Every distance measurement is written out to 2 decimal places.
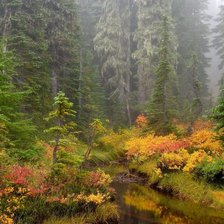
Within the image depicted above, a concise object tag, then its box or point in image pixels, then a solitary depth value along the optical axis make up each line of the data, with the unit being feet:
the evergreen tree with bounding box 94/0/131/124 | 142.82
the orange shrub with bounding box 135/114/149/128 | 120.68
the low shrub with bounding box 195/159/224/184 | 62.03
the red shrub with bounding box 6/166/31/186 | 41.52
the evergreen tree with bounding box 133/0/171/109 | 135.85
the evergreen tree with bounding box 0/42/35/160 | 52.46
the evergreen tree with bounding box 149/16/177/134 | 93.86
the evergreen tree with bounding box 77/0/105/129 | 115.24
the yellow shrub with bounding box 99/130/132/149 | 112.68
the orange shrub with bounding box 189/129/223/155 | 75.00
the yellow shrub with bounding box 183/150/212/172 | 68.17
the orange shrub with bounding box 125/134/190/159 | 78.99
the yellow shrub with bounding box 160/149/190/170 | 71.51
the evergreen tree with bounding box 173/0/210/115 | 156.39
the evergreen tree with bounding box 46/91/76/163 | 45.27
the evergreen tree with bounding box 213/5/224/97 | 184.21
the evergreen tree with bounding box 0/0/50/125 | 88.07
